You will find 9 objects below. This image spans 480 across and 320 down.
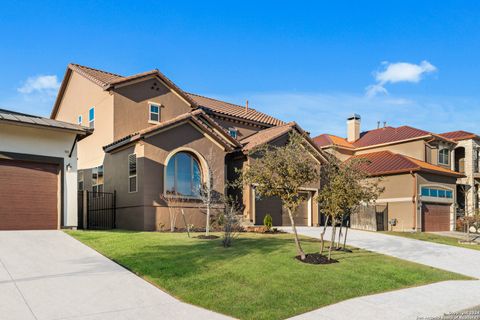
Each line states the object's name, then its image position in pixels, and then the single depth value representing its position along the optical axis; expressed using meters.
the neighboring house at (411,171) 27.45
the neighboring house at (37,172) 15.35
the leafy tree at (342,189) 13.01
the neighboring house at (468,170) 34.00
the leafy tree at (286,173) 12.10
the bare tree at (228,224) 13.57
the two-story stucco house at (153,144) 19.05
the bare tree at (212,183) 19.94
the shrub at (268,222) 20.17
